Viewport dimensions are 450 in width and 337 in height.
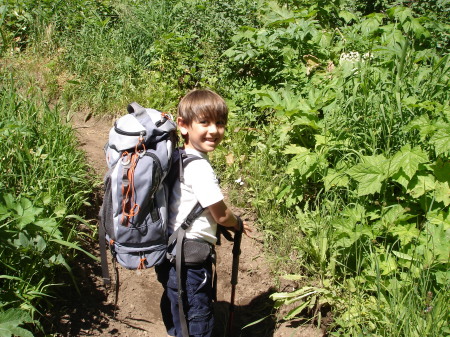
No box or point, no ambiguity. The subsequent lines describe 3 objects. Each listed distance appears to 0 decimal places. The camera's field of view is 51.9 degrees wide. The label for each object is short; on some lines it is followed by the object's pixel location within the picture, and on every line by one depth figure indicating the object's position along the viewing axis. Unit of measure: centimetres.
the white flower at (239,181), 423
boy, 230
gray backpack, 209
